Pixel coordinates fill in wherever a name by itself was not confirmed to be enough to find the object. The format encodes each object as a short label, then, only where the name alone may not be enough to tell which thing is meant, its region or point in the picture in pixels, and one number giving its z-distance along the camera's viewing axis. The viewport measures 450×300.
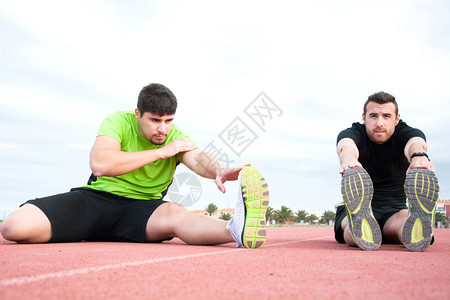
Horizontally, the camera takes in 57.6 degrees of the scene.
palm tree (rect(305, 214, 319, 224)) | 64.78
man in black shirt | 3.40
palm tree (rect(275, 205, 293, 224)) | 65.25
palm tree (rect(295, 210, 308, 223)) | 64.56
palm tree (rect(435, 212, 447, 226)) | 47.76
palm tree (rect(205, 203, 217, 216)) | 60.84
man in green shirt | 3.54
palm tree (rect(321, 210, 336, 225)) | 60.59
